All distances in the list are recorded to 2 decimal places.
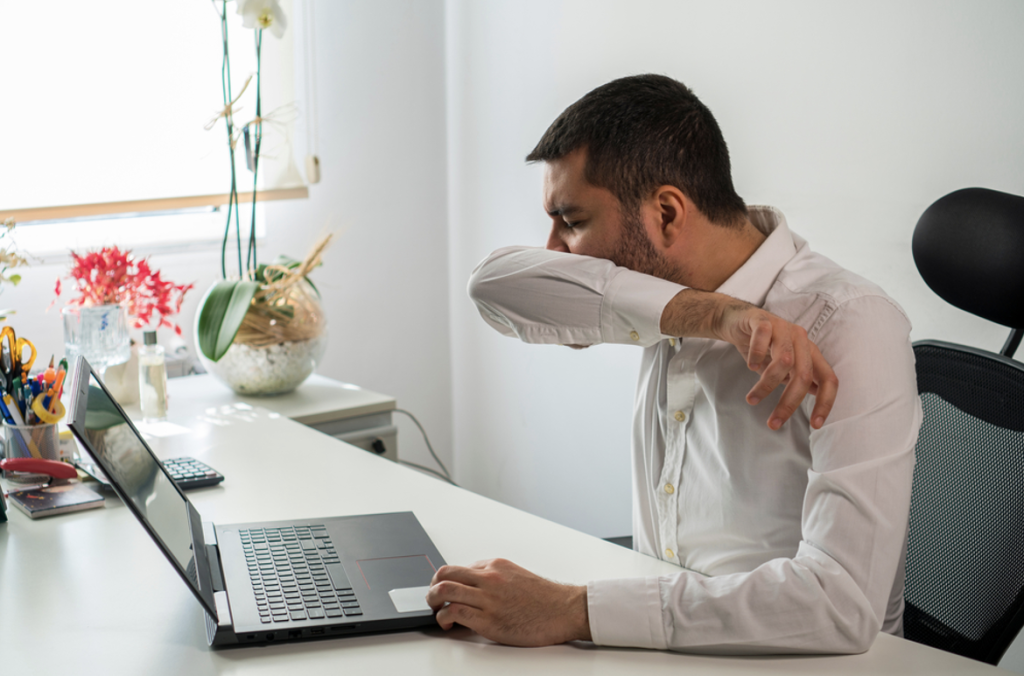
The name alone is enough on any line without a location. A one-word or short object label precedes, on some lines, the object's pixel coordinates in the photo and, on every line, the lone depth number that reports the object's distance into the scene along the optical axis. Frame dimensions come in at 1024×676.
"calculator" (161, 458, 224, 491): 1.31
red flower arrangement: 1.73
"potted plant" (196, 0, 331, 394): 1.84
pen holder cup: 1.32
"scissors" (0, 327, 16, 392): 1.32
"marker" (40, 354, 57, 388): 1.36
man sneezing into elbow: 0.84
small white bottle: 1.66
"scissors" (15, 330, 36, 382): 1.34
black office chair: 1.02
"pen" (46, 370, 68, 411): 1.36
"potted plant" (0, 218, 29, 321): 1.36
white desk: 0.82
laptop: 0.85
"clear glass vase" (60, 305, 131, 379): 1.69
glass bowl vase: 1.88
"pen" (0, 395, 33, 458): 1.32
